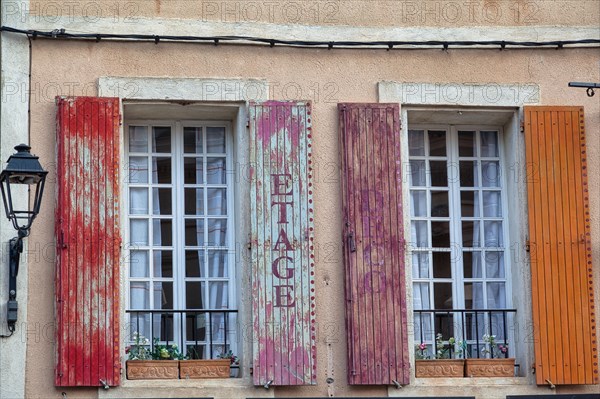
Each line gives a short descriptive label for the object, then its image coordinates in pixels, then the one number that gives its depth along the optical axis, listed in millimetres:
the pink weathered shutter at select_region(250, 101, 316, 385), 12984
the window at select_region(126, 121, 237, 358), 13289
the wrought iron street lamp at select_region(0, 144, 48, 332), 12055
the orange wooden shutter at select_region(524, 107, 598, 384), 13219
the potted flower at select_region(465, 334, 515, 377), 13266
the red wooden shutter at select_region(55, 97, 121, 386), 12766
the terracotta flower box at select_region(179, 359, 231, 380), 12992
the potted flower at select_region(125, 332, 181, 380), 12938
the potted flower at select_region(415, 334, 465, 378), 13250
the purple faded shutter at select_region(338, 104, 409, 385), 13062
